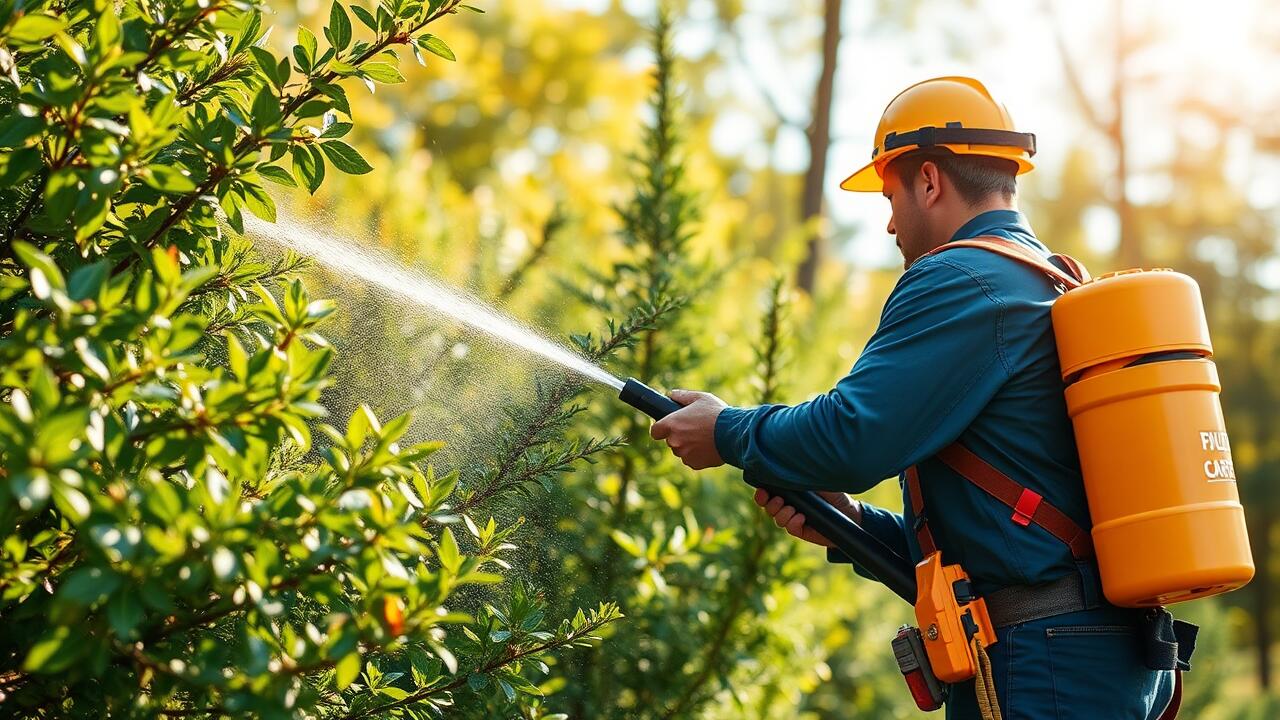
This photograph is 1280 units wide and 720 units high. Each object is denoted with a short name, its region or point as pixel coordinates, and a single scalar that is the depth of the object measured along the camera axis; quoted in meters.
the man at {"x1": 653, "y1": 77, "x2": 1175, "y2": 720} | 2.56
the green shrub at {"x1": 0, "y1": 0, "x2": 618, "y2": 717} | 1.59
